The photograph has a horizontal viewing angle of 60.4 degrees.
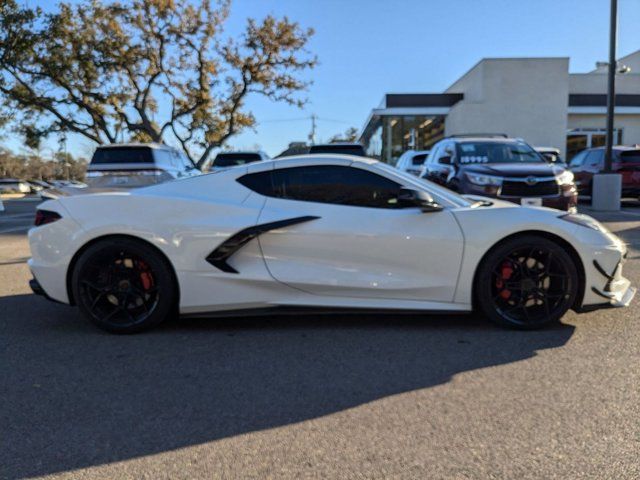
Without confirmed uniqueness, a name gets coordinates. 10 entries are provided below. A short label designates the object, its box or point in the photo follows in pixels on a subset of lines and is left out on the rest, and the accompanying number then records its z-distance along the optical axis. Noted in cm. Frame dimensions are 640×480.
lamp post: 1420
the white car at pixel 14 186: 6007
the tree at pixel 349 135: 7205
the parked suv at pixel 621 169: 1556
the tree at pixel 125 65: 2530
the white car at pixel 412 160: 1590
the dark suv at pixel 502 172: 821
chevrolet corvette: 429
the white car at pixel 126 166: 1196
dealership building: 2947
